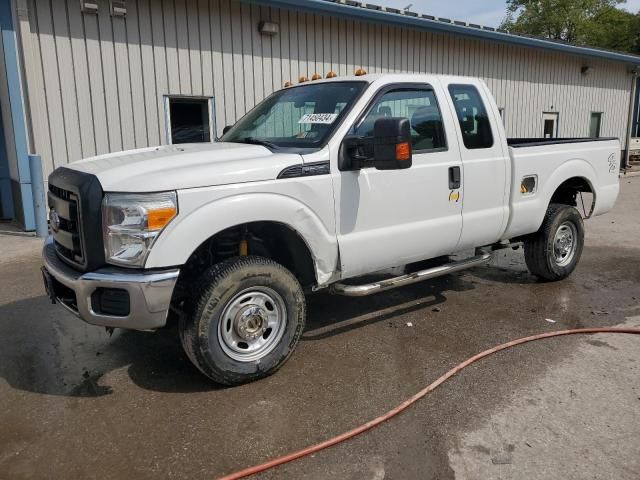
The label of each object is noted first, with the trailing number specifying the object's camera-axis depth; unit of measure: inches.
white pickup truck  124.0
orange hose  107.1
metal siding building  317.1
